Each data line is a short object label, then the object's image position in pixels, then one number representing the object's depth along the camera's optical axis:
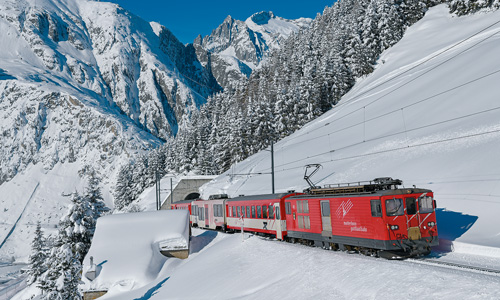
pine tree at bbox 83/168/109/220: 41.69
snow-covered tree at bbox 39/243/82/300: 27.41
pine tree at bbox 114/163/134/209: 95.18
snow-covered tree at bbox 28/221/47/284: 50.21
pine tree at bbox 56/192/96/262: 37.91
